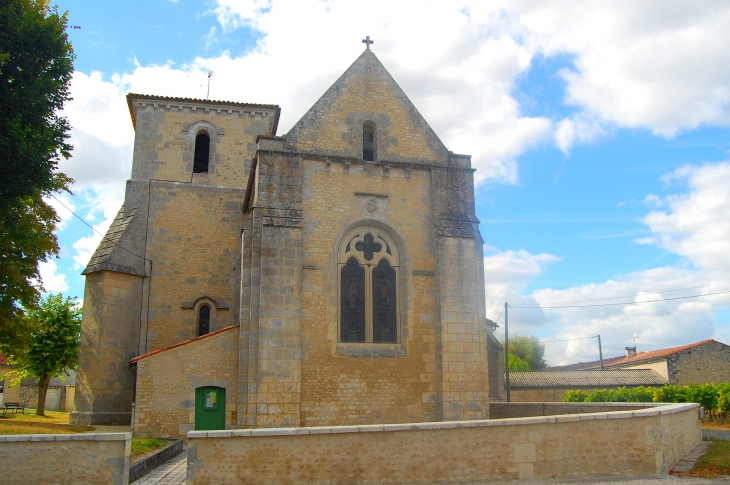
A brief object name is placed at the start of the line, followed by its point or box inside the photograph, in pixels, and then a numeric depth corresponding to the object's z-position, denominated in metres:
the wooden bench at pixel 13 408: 31.05
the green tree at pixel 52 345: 27.20
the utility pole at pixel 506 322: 31.88
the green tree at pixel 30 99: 12.92
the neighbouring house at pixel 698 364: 37.59
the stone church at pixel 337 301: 15.70
